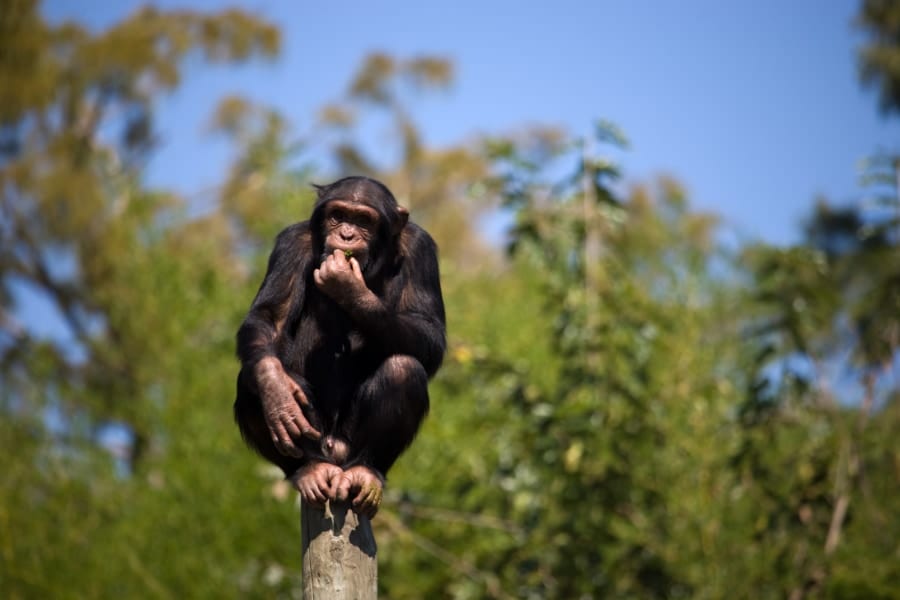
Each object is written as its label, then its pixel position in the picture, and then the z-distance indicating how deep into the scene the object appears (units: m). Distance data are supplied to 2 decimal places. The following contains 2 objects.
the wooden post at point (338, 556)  10.02
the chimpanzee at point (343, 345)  10.75
